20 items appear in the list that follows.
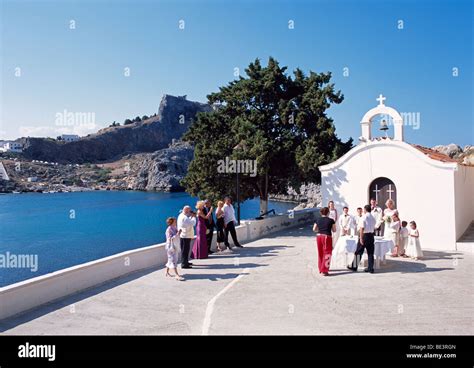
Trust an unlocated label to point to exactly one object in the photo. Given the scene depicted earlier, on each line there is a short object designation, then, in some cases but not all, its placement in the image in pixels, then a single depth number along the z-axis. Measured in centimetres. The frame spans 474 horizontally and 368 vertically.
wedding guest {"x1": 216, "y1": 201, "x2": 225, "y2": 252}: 1480
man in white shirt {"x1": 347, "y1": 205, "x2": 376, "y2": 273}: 1117
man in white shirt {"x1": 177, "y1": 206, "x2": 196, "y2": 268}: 1175
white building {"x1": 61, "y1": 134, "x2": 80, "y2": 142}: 17850
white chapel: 1463
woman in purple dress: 1335
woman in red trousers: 1102
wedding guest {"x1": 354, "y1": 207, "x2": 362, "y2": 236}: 1234
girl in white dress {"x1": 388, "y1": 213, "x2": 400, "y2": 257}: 1348
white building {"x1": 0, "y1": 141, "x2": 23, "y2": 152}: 15900
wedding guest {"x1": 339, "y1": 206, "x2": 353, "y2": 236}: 1281
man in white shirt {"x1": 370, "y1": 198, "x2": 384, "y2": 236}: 1420
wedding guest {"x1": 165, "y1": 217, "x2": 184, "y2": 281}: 1086
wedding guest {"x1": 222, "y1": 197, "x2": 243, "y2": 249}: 1491
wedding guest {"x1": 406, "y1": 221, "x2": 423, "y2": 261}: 1298
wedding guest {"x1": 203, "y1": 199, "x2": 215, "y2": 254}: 1393
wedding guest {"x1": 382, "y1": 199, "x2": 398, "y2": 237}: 1366
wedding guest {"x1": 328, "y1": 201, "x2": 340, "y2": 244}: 1372
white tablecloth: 1177
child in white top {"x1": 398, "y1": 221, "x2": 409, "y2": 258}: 1355
